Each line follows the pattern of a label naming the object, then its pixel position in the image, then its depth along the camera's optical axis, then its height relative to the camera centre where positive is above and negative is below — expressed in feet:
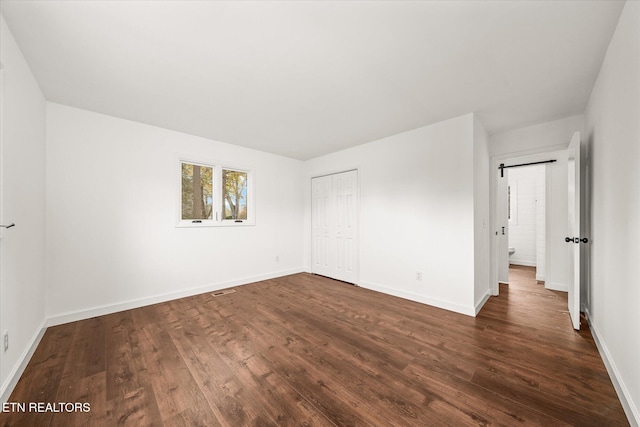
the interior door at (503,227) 13.29 -0.83
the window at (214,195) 12.42 +0.98
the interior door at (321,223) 15.98 -0.71
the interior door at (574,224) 8.29 -0.44
